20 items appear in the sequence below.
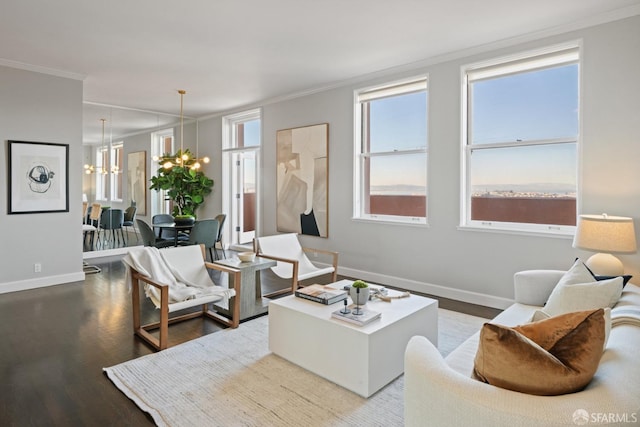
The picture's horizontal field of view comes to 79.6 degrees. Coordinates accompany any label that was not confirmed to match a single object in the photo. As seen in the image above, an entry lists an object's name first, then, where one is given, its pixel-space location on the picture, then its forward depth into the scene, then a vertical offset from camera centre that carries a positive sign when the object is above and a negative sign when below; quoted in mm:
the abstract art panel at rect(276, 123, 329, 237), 5812 +469
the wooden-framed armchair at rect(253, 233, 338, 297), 4179 -564
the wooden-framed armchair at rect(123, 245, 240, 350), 3100 -700
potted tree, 7254 +476
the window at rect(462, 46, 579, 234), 3805 +699
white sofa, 1122 -594
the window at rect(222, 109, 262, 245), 7367 +653
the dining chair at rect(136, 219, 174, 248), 5648 -394
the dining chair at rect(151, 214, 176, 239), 6797 -243
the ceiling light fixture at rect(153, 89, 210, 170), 6416 +859
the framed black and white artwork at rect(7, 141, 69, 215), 4738 +398
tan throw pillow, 1243 -487
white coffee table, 2379 -875
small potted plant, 2723 -600
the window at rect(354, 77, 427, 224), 4883 +750
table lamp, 2943 -237
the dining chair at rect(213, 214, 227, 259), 6466 -282
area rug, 2150 -1154
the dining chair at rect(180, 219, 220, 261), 5688 -377
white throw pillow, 2188 -500
